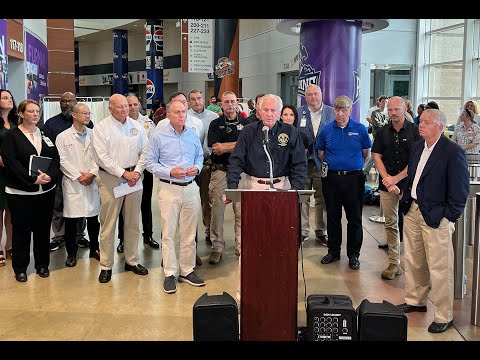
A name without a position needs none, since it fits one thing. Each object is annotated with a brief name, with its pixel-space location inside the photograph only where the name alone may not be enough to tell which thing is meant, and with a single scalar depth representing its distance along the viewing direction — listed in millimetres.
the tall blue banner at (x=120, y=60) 27906
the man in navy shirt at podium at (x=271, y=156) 4113
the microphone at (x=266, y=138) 3509
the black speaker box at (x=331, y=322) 3057
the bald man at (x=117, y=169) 4574
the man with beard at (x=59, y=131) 5316
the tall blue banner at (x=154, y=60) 22391
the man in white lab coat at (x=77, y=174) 4938
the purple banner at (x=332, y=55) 8297
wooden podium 3170
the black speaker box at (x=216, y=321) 3064
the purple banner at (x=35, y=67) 10039
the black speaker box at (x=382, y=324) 2967
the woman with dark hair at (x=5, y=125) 4949
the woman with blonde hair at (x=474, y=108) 8281
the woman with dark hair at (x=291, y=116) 5504
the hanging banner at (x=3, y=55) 7256
